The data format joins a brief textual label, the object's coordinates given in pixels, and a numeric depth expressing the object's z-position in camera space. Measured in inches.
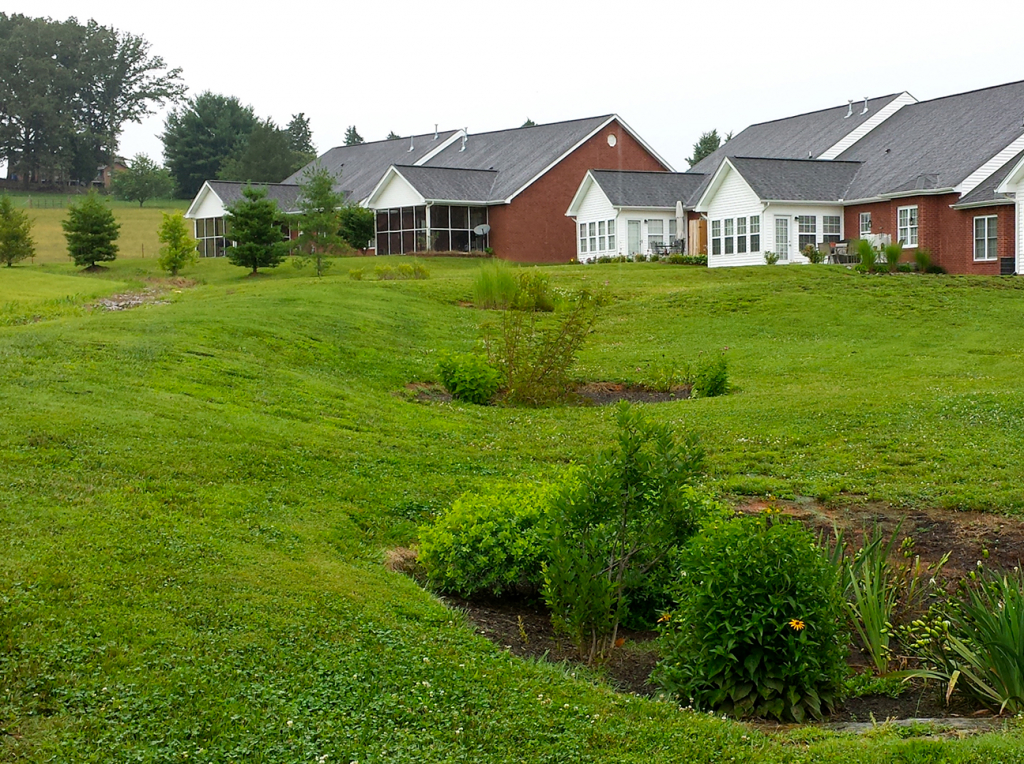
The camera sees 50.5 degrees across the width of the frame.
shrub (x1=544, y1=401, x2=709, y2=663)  246.4
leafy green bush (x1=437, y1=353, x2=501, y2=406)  602.9
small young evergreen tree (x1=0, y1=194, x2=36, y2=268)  1765.5
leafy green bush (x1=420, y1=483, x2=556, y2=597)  282.7
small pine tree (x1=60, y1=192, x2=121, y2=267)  1761.8
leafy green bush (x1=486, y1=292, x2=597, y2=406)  613.9
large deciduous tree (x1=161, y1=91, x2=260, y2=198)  3346.5
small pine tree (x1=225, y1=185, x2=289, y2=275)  1617.9
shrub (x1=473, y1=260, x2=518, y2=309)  995.3
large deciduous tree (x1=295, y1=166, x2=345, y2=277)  1643.7
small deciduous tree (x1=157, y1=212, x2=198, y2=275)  1670.8
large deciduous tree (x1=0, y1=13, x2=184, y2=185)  3316.9
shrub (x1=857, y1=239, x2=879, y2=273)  1327.5
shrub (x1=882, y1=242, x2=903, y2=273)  1349.7
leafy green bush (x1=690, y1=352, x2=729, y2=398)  621.6
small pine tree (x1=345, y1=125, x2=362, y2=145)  4217.5
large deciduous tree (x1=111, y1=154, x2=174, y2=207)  3203.7
